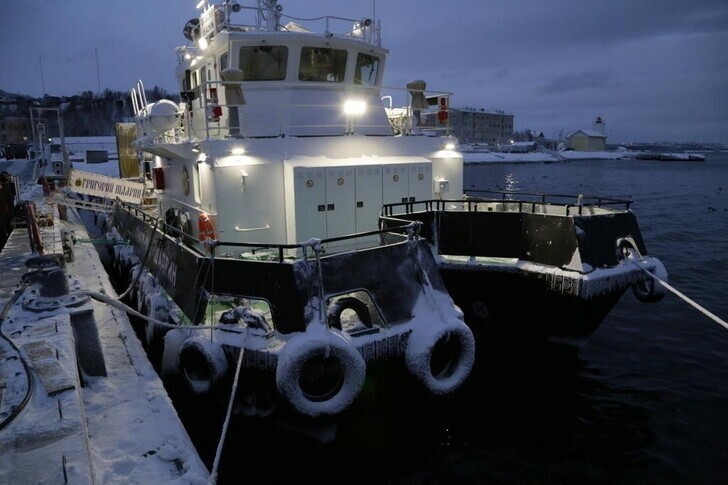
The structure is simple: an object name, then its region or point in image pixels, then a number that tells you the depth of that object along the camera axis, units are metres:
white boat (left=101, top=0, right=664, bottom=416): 6.34
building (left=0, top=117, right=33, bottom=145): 94.81
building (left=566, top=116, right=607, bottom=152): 149.75
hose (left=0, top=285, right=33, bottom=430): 3.82
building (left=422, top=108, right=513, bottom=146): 140.50
